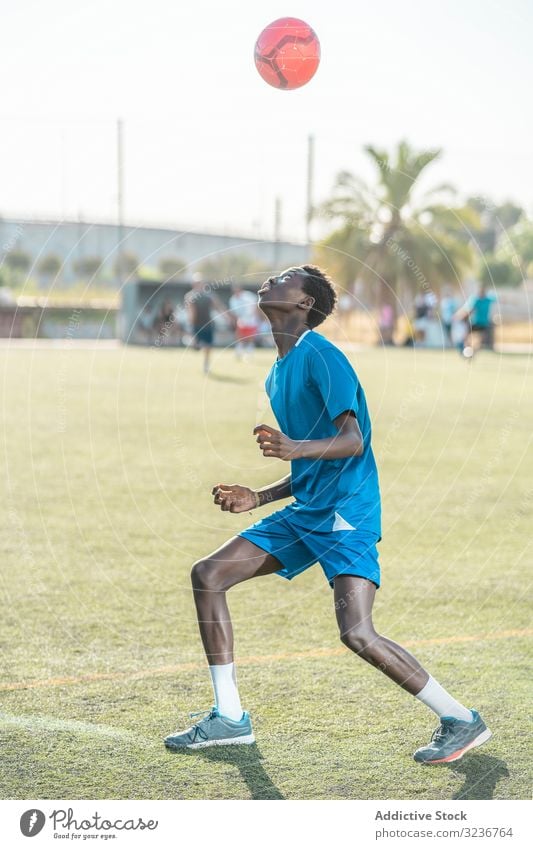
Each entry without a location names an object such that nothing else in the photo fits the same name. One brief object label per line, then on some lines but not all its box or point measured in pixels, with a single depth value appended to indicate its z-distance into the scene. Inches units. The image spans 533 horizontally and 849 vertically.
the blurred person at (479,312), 1145.5
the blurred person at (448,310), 1466.5
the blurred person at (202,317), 979.9
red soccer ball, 219.8
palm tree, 1679.4
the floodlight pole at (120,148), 1257.3
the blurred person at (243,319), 1184.2
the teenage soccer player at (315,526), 185.5
